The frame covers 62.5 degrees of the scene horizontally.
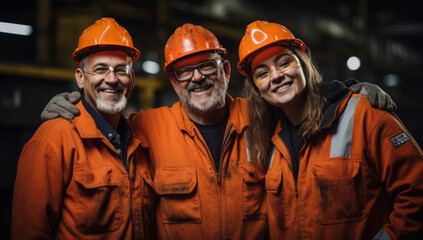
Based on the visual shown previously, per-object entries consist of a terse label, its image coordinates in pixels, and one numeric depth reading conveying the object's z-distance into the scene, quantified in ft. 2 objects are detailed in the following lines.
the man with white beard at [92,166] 6.84
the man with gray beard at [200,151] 8.19
